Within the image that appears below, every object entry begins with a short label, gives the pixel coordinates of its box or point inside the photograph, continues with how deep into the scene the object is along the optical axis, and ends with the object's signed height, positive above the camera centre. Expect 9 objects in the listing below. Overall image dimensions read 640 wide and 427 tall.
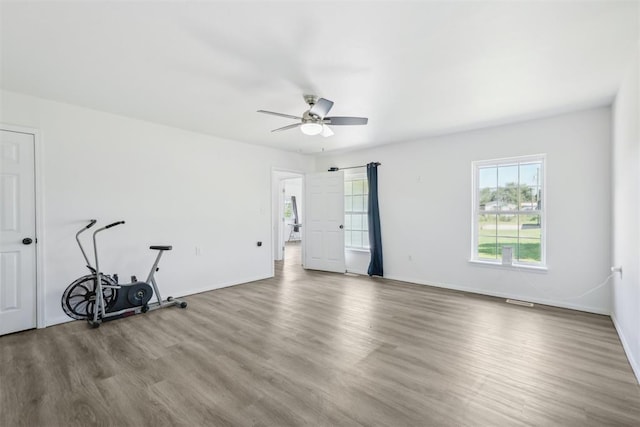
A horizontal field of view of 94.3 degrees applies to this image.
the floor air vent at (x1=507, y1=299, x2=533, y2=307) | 4.05 -1.30
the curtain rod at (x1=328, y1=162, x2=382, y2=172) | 6.29 +0.91
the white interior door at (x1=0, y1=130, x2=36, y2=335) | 3.14 -0.24
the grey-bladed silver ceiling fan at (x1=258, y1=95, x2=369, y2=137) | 3.12 +0.97
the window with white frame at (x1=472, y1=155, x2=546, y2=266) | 4.25 +0.01
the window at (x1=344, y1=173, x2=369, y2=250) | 6.28 -0.04
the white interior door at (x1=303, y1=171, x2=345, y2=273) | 6.29 -0.25
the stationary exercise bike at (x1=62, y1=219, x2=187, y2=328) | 3.27 -1.00
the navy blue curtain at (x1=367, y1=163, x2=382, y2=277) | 5.79 -0.29
